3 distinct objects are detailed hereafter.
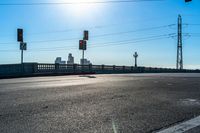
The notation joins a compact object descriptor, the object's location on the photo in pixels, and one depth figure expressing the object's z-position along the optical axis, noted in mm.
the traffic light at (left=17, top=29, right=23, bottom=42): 18162
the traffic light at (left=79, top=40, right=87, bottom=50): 24278
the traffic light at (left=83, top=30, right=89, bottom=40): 24902
